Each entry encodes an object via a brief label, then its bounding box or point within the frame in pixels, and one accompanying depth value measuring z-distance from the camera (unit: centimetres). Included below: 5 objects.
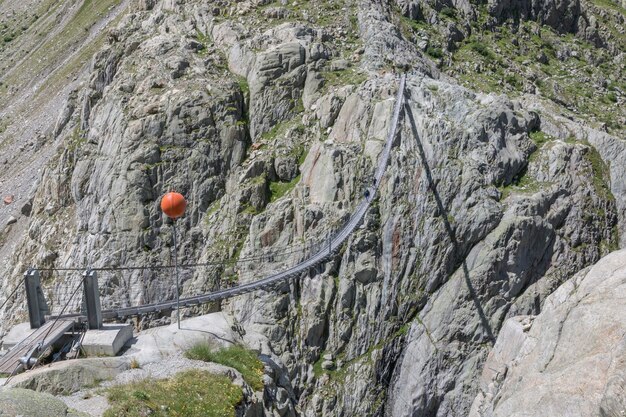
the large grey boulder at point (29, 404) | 856
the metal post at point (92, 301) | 1320
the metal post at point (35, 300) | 1305
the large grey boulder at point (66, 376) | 1115
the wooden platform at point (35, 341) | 1193
